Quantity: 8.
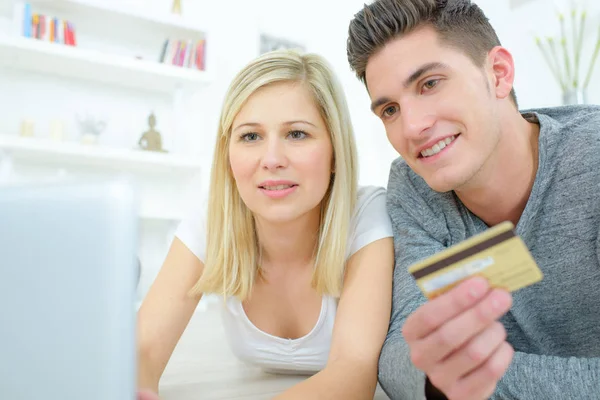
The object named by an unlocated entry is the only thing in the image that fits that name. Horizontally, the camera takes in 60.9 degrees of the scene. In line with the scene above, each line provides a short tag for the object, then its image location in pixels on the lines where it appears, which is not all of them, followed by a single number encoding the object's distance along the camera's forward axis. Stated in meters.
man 0.99
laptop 0.34
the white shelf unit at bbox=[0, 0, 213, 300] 2.91
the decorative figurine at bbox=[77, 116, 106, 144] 3.05
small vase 2.98
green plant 3.02
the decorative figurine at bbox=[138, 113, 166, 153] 3.23
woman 1.17
